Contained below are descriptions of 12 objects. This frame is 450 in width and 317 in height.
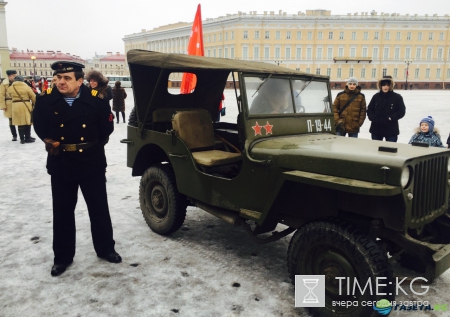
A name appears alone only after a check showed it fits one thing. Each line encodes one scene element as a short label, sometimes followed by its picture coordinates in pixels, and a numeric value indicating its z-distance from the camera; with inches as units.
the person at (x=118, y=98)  555.8
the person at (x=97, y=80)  258.5
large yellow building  2790.4
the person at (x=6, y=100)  407.5
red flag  330.6
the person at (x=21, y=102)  394.6
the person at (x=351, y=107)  256.8
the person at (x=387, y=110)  249.1
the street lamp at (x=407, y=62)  2727.9
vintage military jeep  105.8
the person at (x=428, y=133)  199.8
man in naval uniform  133.6
